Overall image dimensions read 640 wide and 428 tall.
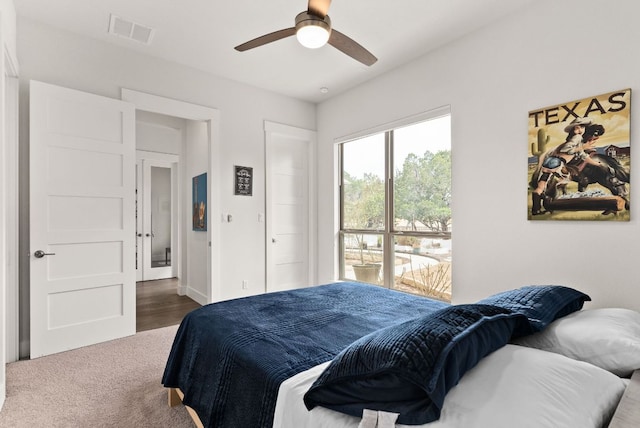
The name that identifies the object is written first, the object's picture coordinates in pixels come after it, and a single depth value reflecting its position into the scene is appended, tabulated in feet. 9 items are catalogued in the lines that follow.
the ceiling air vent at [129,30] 9.45
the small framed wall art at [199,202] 14.99
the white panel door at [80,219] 9.25
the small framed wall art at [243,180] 13.52
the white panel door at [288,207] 14.62
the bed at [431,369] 2.77
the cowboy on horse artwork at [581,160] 7.33
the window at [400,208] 11.49
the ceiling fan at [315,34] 6.36
